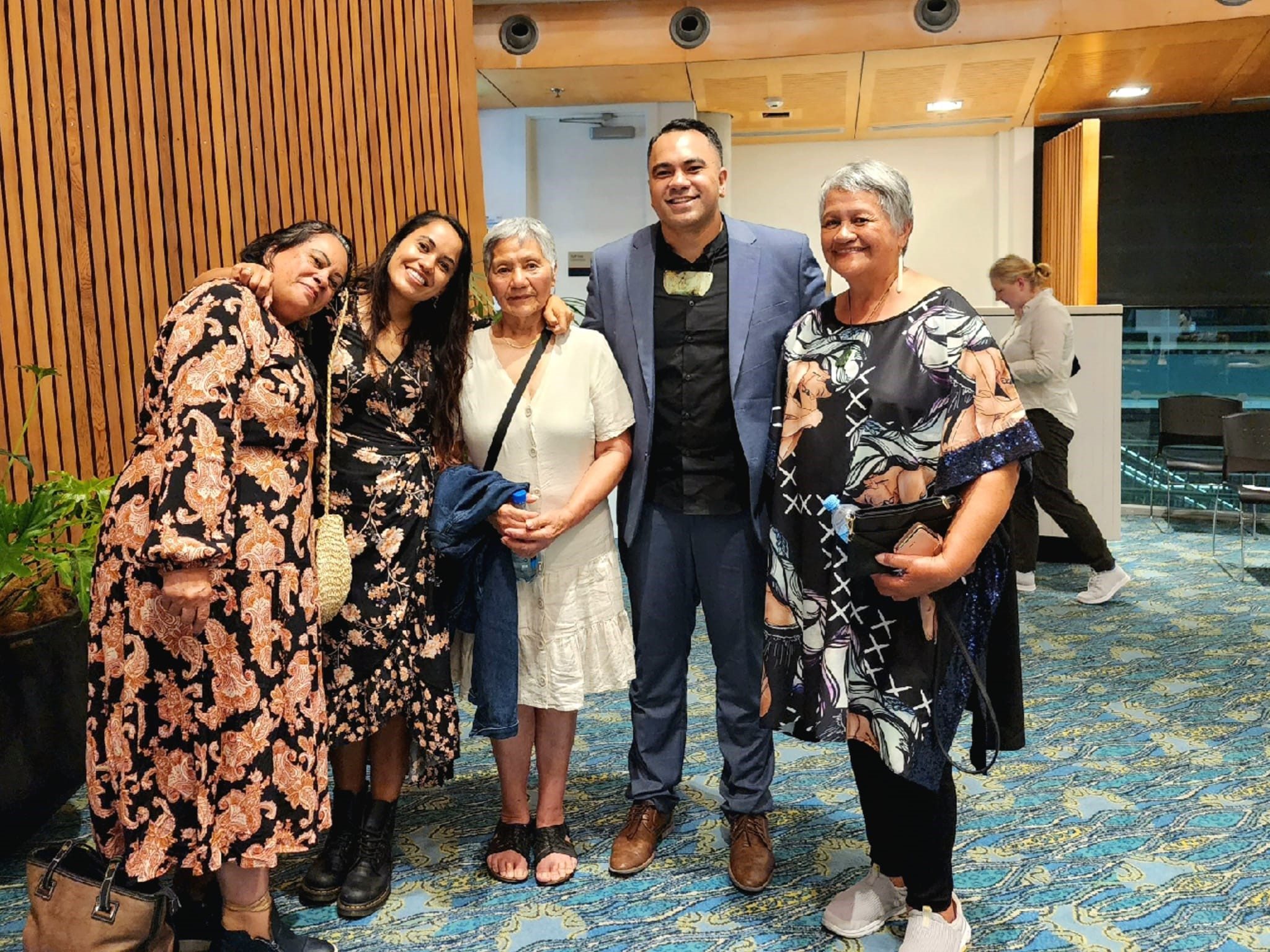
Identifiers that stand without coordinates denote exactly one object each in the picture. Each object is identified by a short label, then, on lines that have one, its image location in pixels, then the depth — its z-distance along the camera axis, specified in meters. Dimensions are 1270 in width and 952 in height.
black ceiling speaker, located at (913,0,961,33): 6.52
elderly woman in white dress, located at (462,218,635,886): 2.57
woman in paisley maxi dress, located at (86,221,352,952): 2.00
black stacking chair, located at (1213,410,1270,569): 6.15
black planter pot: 2.91
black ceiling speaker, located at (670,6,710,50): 6.74
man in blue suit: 2.58
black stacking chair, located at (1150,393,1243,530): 7.38
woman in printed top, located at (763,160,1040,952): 2.03
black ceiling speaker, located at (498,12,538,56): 6.83
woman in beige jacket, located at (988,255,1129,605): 5.45
